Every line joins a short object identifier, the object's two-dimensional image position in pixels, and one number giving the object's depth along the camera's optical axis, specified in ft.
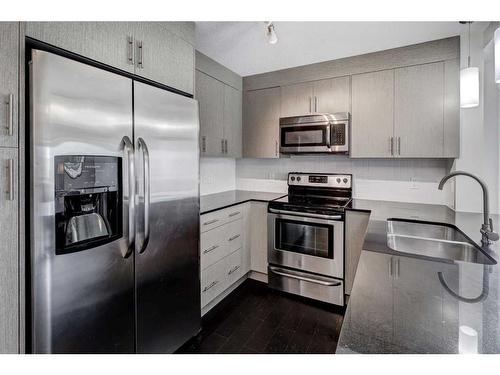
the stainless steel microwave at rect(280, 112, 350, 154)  8.71
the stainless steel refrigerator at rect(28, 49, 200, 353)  3.59
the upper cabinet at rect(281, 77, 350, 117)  8.80
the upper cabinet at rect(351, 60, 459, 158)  7.43
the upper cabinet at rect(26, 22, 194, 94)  3.90
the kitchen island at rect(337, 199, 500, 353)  1.86
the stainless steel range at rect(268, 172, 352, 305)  7.99
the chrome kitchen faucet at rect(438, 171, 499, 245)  4.34
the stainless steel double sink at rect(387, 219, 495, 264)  5.00
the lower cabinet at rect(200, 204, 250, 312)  7.34
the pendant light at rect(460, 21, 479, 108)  4.95
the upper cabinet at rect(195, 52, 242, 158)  8.45
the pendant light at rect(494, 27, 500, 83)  3.03
